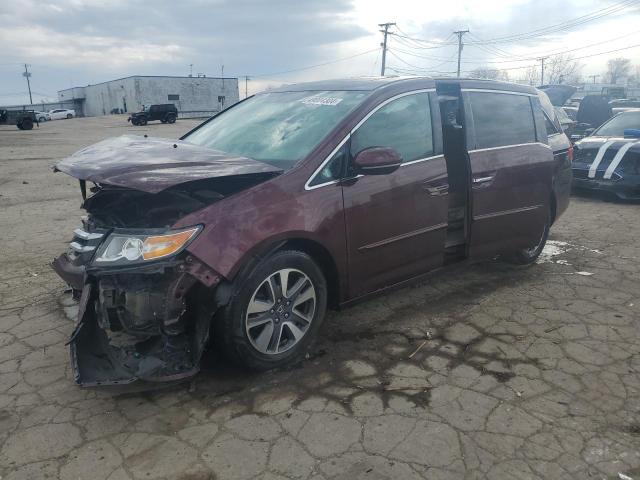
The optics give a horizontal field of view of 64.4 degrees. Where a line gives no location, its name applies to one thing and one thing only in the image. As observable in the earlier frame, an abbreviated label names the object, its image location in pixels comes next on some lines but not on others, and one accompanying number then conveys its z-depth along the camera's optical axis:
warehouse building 62.50
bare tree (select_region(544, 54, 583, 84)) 93.95
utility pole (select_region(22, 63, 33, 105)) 99.00
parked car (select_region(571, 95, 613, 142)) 14.21
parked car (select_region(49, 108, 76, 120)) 55.91
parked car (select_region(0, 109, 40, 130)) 31.98
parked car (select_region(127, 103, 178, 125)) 39.34
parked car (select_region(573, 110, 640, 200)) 8.24
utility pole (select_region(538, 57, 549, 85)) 86.43
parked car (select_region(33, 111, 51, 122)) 51.19
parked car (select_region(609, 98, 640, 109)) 18.33
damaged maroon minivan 2.80
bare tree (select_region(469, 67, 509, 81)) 75.22
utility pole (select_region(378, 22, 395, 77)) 53.59
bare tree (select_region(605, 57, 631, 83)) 98.94
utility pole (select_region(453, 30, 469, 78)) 61.66
